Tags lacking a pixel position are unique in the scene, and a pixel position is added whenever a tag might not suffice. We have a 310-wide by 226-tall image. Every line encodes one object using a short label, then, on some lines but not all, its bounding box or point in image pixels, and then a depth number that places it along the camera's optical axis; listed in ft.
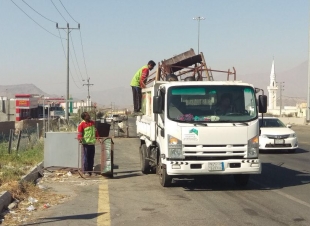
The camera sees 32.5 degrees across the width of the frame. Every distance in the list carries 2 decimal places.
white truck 37.14
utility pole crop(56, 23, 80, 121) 150.53
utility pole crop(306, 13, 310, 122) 159.99
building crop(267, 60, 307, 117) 421.59
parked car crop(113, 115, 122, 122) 118.73
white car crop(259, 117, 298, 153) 69.56
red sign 244.83
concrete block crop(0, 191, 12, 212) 31.17
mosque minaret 463.01
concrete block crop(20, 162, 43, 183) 41.69
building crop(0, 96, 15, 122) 239.67
